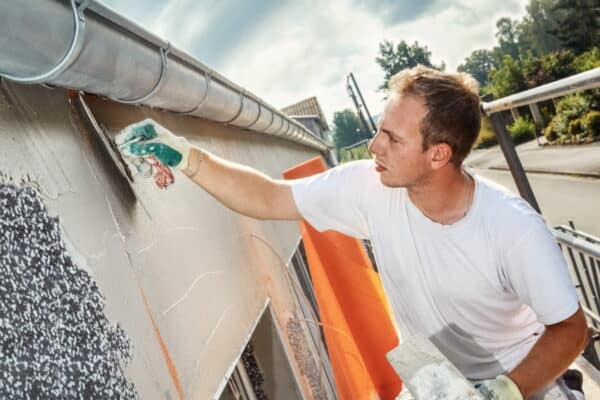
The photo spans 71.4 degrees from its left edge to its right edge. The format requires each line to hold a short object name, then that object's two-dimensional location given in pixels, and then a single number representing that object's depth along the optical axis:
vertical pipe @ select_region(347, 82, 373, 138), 16.59
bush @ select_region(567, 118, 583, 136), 17.94
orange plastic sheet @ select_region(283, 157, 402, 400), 2.82
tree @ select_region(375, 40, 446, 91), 72.50
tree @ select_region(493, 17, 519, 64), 89.69
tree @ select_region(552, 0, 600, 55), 43.75
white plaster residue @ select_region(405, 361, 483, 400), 0.94
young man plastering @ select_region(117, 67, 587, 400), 1.79
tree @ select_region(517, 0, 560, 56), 72.12
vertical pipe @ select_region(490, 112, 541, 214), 2.70
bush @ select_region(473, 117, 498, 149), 31.31
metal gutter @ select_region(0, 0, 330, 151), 0.83
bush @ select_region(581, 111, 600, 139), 16.45
